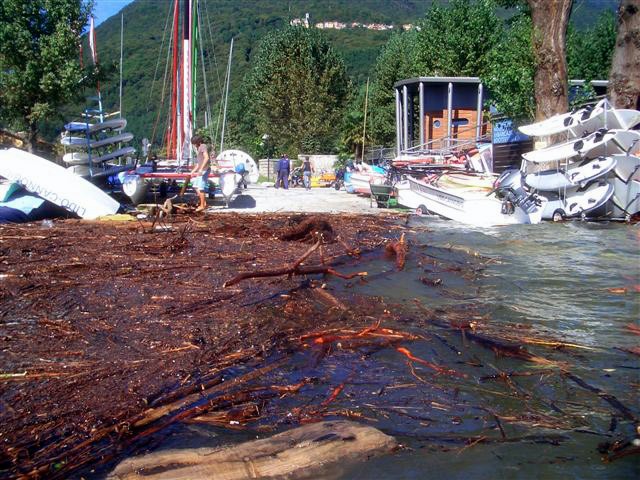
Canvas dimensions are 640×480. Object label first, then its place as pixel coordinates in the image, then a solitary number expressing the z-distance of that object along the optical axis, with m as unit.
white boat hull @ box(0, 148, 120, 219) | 12.40
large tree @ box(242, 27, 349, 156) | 46.16
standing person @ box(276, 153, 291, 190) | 26.53
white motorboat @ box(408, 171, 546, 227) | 13.48
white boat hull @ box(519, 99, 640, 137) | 13.93
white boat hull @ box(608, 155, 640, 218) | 13.56
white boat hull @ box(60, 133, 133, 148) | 16.68
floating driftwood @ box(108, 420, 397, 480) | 3.65
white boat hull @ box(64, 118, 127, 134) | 16.75
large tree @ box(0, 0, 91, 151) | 16.16
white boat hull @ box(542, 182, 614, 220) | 13.43
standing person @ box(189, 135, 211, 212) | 14.43
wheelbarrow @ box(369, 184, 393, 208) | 17.53
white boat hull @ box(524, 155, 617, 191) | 13.27
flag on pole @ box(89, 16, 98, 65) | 20.98
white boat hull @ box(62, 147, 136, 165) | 17.16
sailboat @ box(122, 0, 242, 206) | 15.56
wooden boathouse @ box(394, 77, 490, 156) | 30.81
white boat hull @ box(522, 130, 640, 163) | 13.40
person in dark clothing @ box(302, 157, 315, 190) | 28.89
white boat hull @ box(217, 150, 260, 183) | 27.01
